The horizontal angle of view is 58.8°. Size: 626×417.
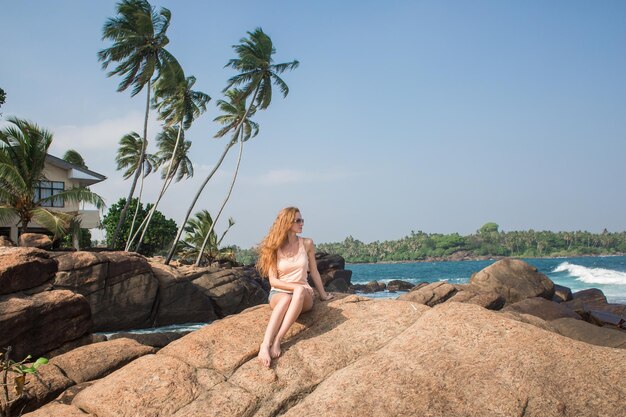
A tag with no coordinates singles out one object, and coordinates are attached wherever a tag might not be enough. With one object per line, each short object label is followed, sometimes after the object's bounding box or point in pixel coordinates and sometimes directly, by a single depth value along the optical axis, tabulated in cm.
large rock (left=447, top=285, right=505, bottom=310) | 2069
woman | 640
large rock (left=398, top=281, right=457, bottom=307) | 2108
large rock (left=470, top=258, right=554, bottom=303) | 2473
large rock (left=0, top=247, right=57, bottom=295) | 1077
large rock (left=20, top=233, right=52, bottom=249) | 2305
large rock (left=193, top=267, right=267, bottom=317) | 2925
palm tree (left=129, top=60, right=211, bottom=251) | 3841
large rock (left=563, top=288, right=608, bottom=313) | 2520
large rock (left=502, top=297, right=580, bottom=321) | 1833
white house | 3531
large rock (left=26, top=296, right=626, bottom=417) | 509
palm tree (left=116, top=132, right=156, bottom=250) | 4619
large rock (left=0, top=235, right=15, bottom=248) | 2083
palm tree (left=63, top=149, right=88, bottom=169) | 4619
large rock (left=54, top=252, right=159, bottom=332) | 2216
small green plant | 634
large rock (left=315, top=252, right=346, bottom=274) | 5512
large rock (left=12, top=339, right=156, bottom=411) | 692
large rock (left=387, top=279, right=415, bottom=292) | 5538
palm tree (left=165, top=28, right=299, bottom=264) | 3868
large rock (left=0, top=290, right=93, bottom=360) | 1058
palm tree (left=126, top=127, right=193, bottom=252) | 4625
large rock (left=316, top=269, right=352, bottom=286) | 5369
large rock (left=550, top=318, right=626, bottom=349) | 1266
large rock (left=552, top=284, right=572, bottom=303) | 2803
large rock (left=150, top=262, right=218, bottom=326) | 2625
